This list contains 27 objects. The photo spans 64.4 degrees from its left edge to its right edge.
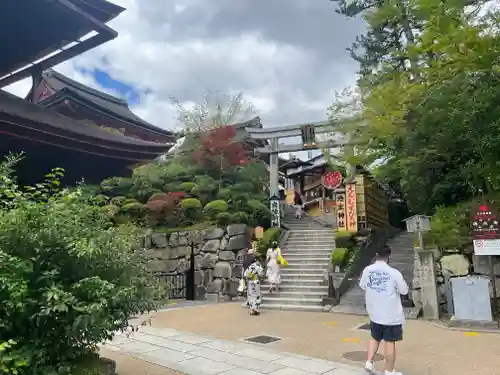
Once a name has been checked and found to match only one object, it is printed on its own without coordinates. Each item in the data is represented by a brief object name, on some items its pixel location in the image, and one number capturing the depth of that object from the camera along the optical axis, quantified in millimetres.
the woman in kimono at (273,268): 12648
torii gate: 17172
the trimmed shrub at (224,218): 15016
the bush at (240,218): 15102
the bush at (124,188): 15655
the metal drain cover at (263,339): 7488
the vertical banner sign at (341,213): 15533
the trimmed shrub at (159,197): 16067
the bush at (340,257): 13250
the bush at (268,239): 15000
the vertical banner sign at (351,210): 15203
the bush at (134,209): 15758
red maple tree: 18172
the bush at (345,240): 14305
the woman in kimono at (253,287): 10750
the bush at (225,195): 16547
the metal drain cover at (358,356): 5961
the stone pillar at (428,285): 9102
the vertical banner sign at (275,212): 16969
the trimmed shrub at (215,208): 15492
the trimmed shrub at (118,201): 15750
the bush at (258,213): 16297
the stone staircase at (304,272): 11961
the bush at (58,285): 3662
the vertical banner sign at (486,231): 8547
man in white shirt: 4668
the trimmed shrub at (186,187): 17172
